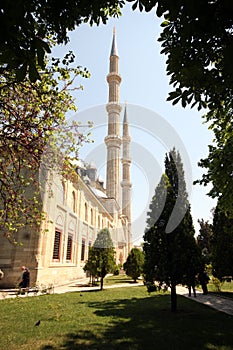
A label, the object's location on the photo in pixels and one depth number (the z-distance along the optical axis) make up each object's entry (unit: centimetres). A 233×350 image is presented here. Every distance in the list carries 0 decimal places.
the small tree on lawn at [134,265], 2403
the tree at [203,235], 3962
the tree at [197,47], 259
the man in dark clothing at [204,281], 1381
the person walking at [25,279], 1437
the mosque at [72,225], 1645
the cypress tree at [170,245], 924
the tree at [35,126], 714
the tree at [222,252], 1417
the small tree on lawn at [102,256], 1816
